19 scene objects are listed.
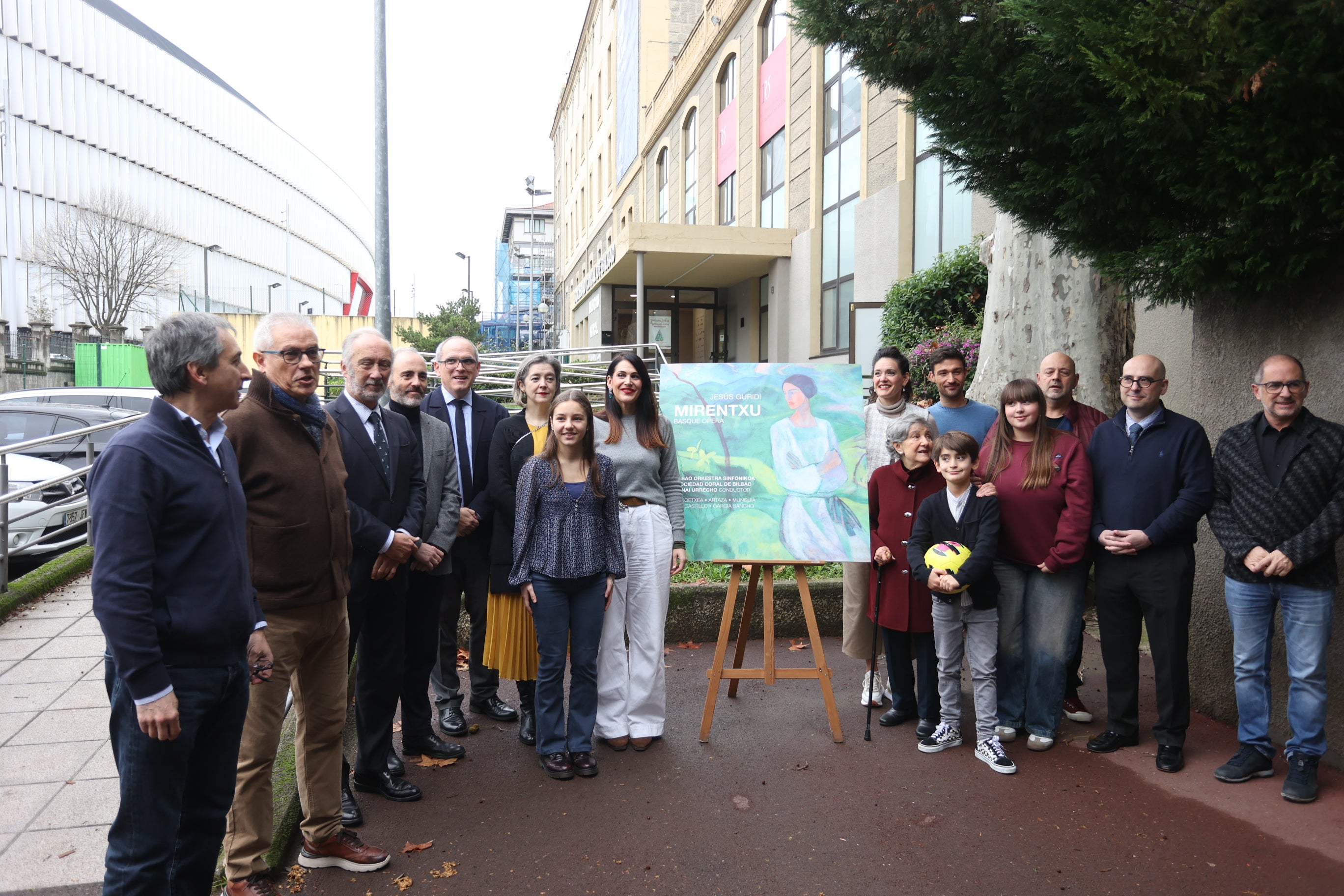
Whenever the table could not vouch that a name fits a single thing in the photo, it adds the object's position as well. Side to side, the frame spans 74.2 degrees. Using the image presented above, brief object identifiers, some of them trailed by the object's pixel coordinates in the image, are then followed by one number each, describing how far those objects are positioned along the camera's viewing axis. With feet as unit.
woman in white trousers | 15.88
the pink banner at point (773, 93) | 68.18
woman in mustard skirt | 15.85
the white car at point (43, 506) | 26.84
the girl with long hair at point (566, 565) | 14.70
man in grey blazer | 14.43
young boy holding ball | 15.21
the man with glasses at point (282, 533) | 10.55
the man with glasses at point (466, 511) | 16.25
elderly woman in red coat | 16.29
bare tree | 125.18
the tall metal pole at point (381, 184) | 33.99
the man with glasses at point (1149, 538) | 14.74
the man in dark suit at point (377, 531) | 12.74
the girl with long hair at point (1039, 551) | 15.46
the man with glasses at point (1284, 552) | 13.29
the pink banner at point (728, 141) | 80.38
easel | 16.12
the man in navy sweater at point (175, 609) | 7.83
